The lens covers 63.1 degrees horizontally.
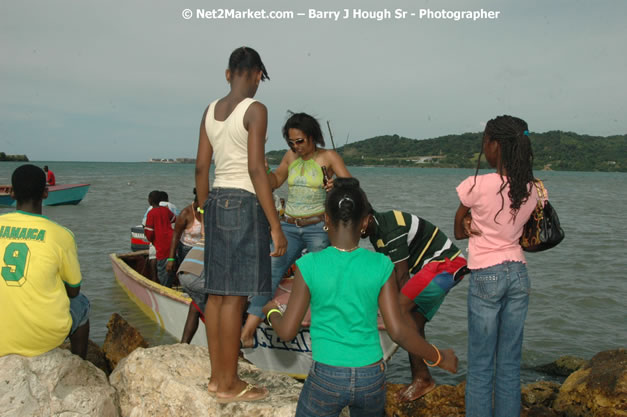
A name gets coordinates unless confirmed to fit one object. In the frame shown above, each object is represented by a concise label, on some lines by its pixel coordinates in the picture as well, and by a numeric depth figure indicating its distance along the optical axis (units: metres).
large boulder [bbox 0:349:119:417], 3.38
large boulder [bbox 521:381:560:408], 5.31
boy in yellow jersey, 3.37
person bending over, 4.23
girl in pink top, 3.37
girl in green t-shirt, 2.38
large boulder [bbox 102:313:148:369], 5.76
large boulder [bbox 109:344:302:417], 3.49
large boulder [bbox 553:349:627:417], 4.53
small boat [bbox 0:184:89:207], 26.26
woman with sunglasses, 4.94
